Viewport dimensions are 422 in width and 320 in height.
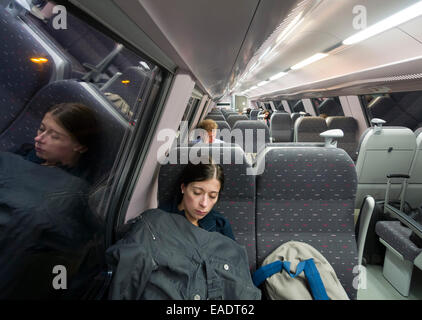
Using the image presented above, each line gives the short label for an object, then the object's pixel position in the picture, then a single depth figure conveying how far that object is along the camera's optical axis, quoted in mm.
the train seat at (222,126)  5134
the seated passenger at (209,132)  3429
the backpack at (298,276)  1225
